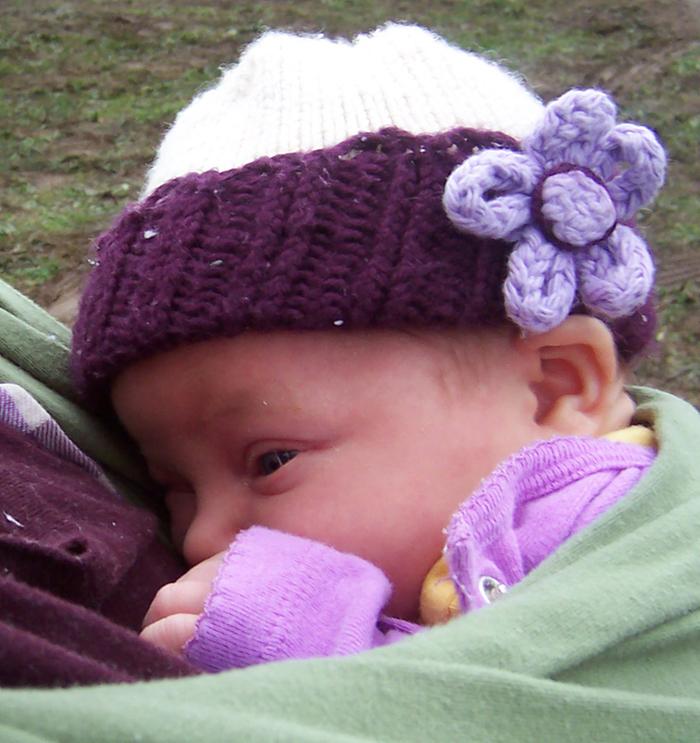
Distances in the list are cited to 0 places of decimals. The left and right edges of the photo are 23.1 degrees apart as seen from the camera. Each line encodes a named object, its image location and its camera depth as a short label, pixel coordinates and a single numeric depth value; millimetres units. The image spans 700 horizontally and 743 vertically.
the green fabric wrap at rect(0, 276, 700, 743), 257
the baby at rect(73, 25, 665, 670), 351
